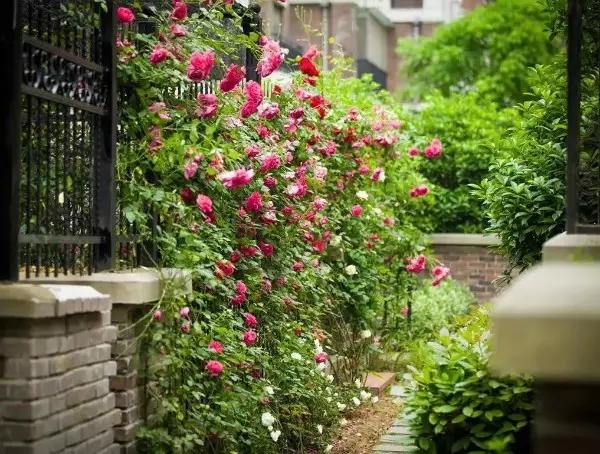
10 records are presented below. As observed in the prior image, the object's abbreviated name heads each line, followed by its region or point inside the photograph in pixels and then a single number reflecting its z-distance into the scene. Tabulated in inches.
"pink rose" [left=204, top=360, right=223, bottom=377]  246.7
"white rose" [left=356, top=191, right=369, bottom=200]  423.5
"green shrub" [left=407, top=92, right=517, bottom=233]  750.5
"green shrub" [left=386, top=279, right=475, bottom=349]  499.4
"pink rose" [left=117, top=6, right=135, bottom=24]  247.5
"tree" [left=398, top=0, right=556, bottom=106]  1371.8
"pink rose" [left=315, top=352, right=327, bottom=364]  323.9
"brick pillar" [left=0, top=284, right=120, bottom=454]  187.0
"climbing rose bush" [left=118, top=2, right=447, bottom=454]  249.9
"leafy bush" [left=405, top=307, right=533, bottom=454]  205.9
